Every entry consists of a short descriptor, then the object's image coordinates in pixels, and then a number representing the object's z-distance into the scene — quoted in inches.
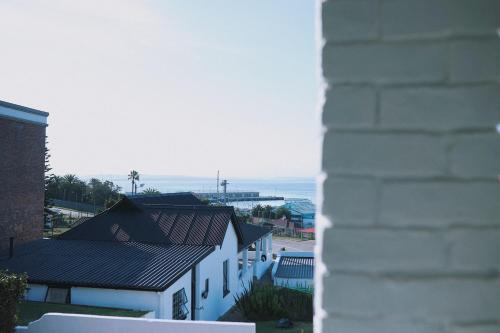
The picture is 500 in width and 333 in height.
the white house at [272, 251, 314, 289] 823.7
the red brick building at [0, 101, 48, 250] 806.5
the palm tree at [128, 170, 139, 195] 2357.8
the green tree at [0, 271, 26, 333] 375.9
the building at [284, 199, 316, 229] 2103.5
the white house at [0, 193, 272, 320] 522.6
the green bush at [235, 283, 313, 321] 619.5
